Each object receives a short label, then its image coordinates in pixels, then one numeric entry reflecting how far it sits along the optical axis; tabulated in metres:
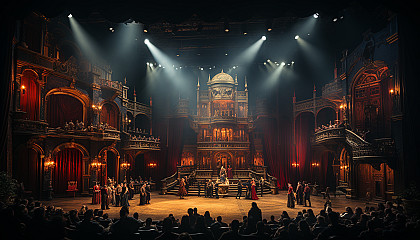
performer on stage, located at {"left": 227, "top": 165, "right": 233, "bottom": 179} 27.11
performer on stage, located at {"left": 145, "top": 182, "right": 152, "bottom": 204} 18.41
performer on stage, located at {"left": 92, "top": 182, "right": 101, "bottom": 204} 17.81
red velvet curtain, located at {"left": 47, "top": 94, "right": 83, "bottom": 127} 20.61
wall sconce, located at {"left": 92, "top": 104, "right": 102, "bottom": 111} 22.12
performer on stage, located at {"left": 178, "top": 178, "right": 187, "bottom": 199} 21.51
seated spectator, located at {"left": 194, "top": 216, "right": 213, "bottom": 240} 6.86
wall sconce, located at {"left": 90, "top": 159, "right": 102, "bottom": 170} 22.02
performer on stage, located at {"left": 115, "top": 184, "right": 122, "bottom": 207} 17.58
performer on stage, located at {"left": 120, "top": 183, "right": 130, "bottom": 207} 16.46
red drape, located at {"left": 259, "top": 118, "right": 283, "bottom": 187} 28.08
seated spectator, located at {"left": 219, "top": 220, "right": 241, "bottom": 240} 6.31
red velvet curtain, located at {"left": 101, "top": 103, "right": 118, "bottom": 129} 24.03
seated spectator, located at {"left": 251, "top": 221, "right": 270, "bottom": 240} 6.49
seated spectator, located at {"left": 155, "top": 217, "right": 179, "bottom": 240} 6.34
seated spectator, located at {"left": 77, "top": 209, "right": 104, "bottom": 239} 6.57
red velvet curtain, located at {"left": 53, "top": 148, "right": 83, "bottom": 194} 21.00
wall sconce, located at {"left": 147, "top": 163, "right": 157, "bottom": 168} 29.58
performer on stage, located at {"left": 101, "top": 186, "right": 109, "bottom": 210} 15.94
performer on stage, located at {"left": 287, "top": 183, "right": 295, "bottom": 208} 16.64
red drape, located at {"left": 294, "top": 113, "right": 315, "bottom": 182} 26.47
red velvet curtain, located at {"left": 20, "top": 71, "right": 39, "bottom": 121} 18.39
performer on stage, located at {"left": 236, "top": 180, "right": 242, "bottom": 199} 21.51
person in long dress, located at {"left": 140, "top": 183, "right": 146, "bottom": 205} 17.91
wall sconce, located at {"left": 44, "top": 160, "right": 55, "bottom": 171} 19.55
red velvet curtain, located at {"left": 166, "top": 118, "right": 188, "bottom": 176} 29.69
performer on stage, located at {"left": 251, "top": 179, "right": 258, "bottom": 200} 20.81
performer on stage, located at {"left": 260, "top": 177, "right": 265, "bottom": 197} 22.77
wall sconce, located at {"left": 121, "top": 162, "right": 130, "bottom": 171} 25.22
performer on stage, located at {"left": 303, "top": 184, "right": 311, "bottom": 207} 17.02
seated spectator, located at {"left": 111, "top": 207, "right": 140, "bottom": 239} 6.69
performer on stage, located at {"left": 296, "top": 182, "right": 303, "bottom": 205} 17.80
